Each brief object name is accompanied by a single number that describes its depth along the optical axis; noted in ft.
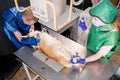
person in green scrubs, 3.20
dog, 3.35
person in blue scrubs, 4.27
